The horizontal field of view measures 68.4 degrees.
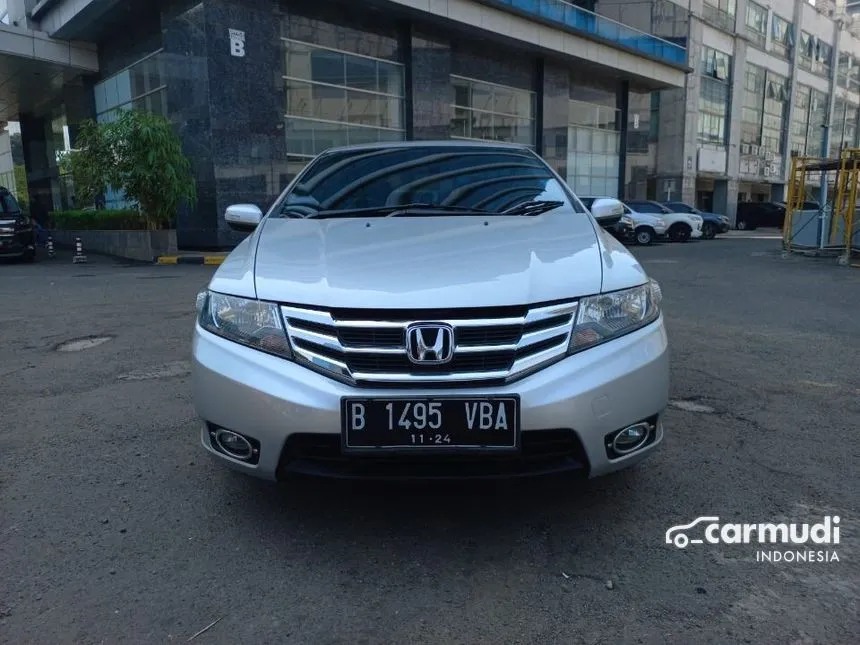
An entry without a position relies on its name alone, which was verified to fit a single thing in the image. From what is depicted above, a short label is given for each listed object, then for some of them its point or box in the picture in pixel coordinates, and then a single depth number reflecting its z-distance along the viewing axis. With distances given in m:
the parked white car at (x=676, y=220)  21.66
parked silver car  2.10
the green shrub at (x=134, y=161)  14.08
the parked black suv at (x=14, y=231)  14.43
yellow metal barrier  13.10
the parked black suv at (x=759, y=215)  34.45
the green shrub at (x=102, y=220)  15.73
